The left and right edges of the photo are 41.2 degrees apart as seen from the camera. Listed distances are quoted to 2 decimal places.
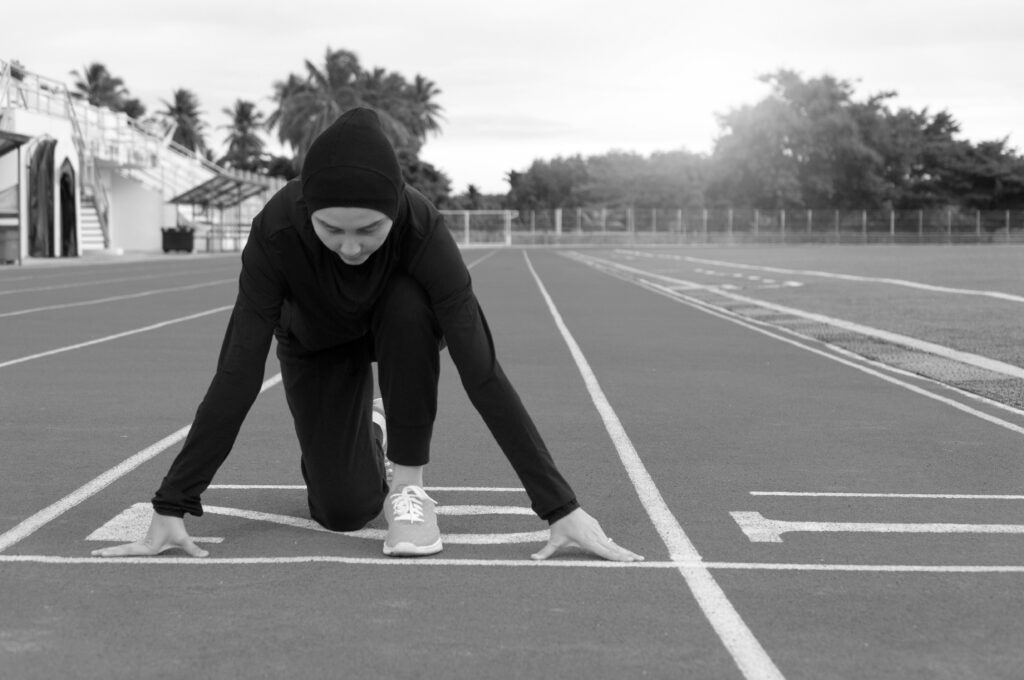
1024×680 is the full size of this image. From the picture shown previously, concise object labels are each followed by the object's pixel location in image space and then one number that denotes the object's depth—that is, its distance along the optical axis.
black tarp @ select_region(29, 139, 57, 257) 41.89
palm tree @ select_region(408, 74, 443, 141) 104.50
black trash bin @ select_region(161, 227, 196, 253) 55.59
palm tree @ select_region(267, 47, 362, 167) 81.56
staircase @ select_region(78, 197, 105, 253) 53.53
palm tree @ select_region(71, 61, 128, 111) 111.81
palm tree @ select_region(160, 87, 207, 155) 119.69
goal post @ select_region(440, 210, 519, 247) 84.50
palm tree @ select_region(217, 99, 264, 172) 113.29
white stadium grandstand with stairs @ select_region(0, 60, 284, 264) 40.38
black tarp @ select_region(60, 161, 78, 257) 45.09
